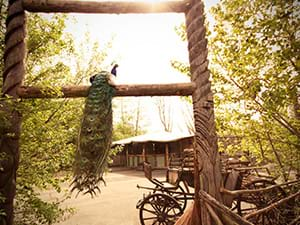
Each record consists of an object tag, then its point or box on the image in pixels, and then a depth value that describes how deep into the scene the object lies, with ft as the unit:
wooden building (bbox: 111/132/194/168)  52.24
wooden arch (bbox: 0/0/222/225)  6.86
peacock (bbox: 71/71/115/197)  6.71
